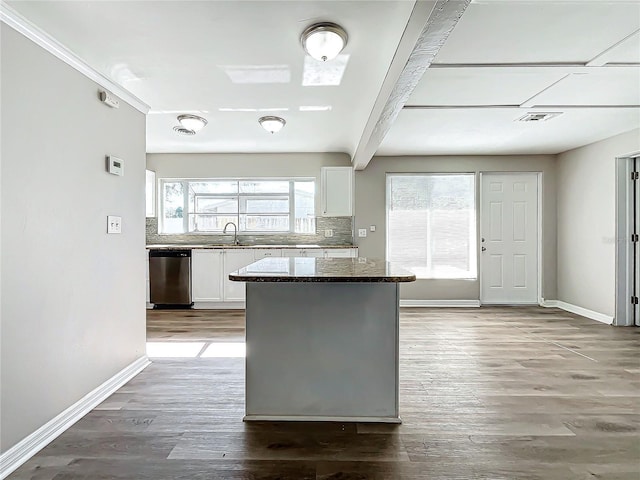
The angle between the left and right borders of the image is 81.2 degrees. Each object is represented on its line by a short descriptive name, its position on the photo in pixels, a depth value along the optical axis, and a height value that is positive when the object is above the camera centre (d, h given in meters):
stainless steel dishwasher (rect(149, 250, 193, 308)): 5.32 -0.51
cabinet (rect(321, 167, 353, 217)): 5.61 +0.76
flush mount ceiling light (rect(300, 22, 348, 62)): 2.22 +1.23
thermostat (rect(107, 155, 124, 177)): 2.60 +0.54
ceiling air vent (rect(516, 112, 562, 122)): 3.70 +1.27
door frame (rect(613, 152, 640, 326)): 4.45 +0.02
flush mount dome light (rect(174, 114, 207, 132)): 3.89 +1.26
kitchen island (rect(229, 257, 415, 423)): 2.17 -0.64
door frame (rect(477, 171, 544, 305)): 5.58 +0.24
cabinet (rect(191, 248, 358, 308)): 5.32 -0.42
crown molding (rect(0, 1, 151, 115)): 1.75 +1.06
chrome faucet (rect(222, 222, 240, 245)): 5.89 +0.15
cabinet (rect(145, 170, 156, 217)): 5.73 +0.73
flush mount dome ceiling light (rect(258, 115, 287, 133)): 3.94 +1.26
